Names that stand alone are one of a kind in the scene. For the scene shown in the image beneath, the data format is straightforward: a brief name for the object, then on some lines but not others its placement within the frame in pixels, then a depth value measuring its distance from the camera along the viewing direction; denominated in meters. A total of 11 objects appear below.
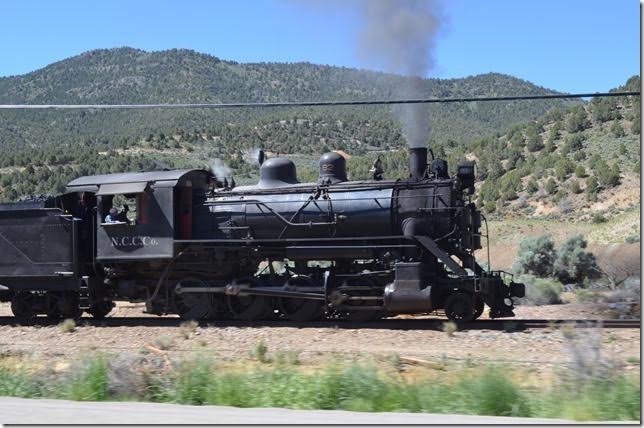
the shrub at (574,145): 51.40
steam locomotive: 15.99
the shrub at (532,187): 48.31
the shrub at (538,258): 28.17
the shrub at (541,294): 20.61
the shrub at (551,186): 46.84
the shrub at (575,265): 27.20
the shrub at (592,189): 44.38
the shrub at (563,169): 47.69
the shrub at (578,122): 54.44
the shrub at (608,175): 44.12
